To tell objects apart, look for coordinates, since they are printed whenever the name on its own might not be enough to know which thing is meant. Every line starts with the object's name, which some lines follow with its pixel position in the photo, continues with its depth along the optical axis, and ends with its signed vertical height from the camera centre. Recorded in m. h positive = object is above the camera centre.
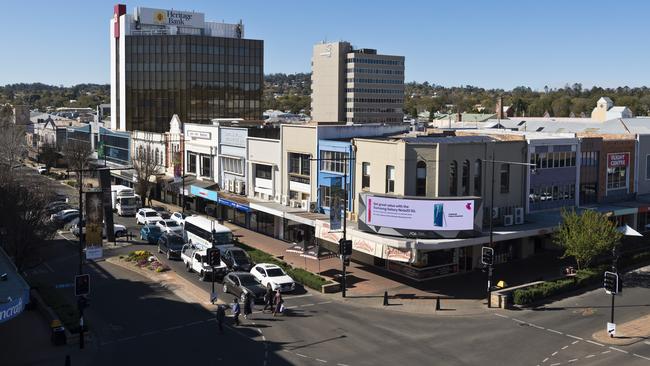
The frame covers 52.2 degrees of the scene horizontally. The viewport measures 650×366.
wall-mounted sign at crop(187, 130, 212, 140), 69.81 -0.40
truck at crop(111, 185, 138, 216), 71.56 -7.72
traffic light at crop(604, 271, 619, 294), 33.65 -7.21
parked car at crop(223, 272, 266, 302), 38.31 -9.09
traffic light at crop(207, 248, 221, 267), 38.09 -7.20
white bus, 48.84 -7.65
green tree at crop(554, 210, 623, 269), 42.88 -6.35
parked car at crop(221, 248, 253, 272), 44.94 -8.78
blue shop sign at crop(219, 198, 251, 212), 59.12 -6.67
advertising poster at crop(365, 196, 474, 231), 42.50 -5.06
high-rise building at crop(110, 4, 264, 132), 110.50 +10.10
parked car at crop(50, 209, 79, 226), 63.62 -8.40
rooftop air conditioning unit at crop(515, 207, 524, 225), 48.88 -5.76
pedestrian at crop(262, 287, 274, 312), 36.78 -9.34
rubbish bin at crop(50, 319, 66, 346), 30.84 -9.61
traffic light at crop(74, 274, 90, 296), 30.91 -7.29
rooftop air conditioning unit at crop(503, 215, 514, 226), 48.09 -6.03
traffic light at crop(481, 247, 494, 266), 37.87 -6.82
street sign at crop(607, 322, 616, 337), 32.66 -9.35
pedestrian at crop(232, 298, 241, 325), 34.03 -9.16
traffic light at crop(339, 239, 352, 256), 40.53 -6.97
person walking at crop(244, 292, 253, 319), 35.12 -9.23
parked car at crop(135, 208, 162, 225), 64.27 -8.44
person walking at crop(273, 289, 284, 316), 35.81 -9.22
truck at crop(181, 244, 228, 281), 43.97 -9.03
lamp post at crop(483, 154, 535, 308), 37.94 -8.68
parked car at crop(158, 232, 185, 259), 50.25 -8.76
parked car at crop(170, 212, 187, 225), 60.93 -8.23
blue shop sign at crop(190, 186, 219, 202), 64.31 -6.16
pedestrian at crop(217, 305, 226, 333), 32.30 -9.01
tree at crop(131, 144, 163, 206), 76.25 -4.44
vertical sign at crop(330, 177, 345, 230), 44.88 -4.88
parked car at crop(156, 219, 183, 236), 57.14 -8.47
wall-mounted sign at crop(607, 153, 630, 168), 57.59 -1.86
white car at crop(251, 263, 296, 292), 40.47 -8.98
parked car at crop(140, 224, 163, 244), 57.09 -8.88
